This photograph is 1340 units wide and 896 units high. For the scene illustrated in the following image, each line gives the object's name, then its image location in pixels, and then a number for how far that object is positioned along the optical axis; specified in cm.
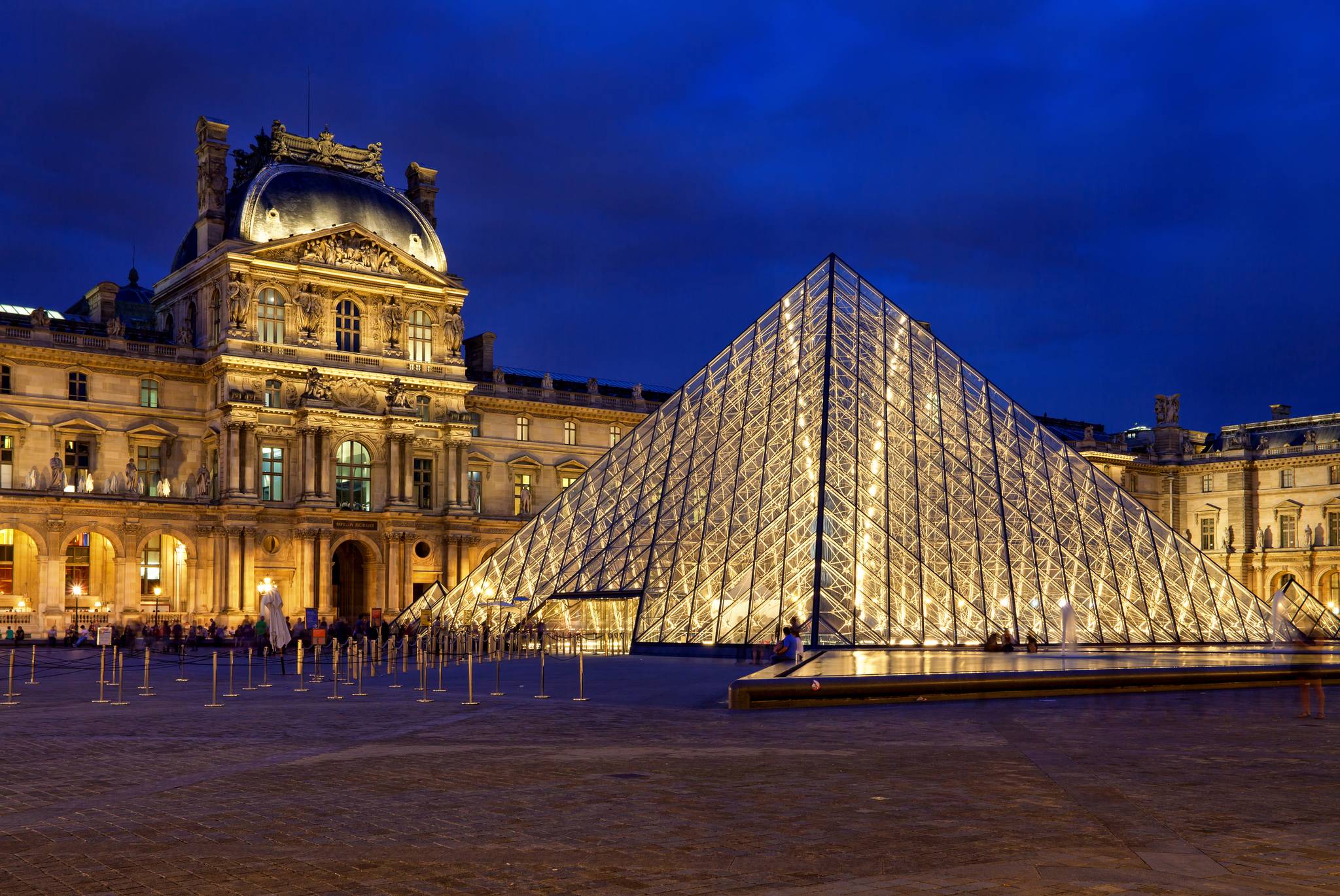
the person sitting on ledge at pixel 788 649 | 2280
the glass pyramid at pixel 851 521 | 2959
